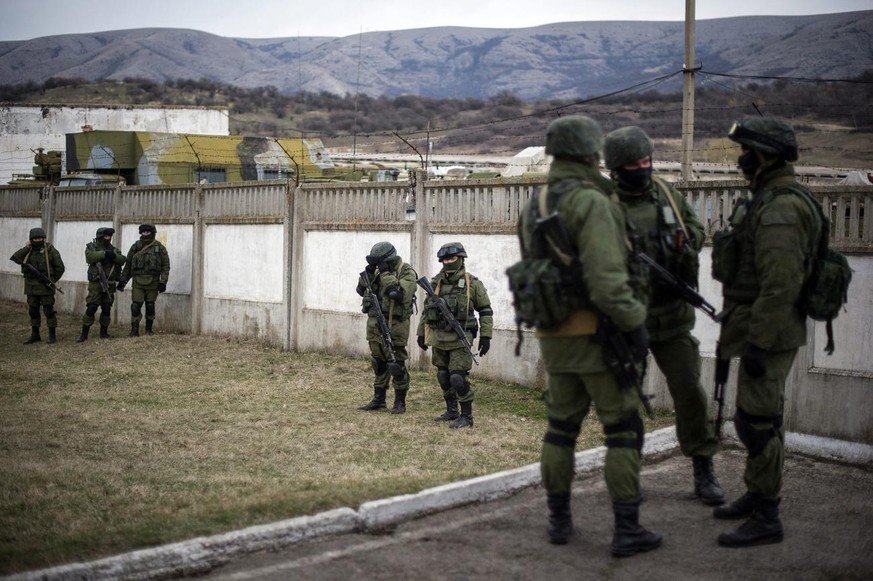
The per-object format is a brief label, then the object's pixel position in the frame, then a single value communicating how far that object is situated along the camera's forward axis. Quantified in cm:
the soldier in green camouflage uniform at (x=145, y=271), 1662
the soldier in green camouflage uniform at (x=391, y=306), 1027
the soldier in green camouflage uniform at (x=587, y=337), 498
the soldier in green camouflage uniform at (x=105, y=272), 1656
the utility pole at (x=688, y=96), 1230
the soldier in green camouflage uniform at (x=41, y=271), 1656
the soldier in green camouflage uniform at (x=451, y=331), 959
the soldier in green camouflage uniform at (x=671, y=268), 584
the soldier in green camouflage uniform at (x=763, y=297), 533
